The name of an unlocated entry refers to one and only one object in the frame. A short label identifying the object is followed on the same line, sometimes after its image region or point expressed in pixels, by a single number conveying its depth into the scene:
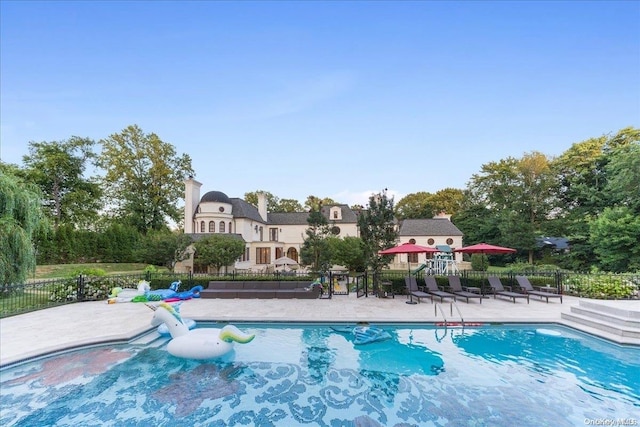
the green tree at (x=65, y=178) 30.72
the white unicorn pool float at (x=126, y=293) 12.75
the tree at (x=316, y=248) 19.12
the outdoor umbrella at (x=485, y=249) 13.84
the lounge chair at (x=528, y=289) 12.15
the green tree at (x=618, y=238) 18.58
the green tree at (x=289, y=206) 51.70
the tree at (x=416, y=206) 49.62
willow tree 10.45
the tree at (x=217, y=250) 24.38
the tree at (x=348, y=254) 25.42
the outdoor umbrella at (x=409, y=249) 13.21
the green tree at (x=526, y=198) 30.12
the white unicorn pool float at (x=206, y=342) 6.63
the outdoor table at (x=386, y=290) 13.67
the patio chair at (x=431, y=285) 12.95
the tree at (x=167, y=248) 24.66
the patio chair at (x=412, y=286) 12.59
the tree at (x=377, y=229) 14.62
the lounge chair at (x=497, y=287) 12.95
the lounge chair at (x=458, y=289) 12.48
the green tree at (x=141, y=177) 33.22
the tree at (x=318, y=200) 49.63
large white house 30.52
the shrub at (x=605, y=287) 12.37
